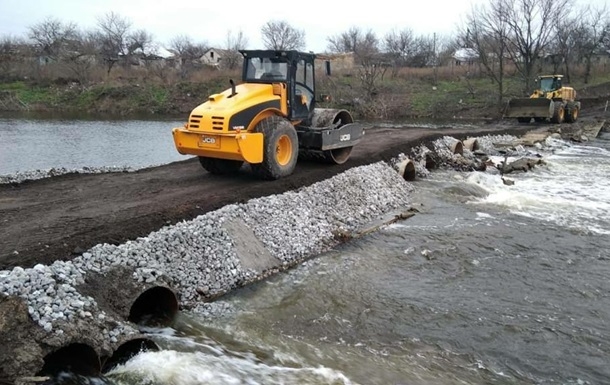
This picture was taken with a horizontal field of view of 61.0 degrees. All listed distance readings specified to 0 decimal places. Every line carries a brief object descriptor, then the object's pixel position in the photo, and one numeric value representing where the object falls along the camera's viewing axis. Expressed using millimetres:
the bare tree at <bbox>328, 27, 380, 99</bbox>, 50188
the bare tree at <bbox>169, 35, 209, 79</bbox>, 86456
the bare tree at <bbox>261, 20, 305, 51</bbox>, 80625
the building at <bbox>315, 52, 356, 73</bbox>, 57528
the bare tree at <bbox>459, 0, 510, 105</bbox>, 45969
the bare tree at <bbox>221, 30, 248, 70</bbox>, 62125
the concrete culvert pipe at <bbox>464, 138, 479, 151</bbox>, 20414
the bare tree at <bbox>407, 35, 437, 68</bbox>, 72912
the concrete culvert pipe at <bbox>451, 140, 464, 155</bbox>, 19045
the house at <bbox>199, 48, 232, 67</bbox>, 86688
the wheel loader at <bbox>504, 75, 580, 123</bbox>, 30375
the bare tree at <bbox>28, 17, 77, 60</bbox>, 69031
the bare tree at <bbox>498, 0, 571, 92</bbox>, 45875
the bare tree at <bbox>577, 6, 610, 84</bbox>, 51928
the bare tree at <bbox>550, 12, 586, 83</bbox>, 51156
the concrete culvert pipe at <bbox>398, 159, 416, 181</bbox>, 14804
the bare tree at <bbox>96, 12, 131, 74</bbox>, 76850
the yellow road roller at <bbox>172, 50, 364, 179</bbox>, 9820
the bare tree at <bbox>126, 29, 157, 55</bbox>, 80781
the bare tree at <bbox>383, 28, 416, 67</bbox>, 74500
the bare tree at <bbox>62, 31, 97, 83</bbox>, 54056
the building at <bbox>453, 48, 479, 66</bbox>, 58694
